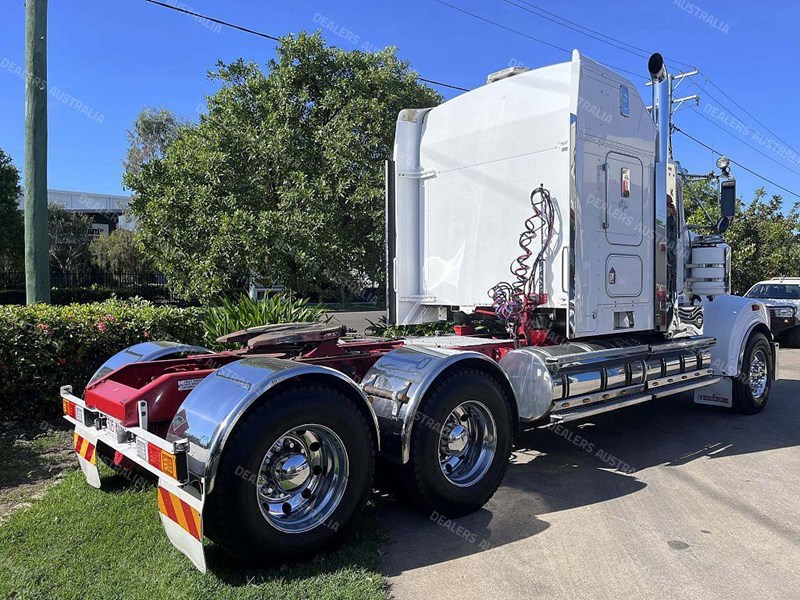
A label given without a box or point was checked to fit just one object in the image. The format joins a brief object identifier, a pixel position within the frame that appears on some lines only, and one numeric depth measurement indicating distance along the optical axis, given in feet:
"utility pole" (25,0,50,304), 22.47
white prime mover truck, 10.94
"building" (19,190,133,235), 150.51
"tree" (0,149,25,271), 84.07
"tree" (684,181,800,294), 66.74
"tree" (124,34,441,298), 29.27
